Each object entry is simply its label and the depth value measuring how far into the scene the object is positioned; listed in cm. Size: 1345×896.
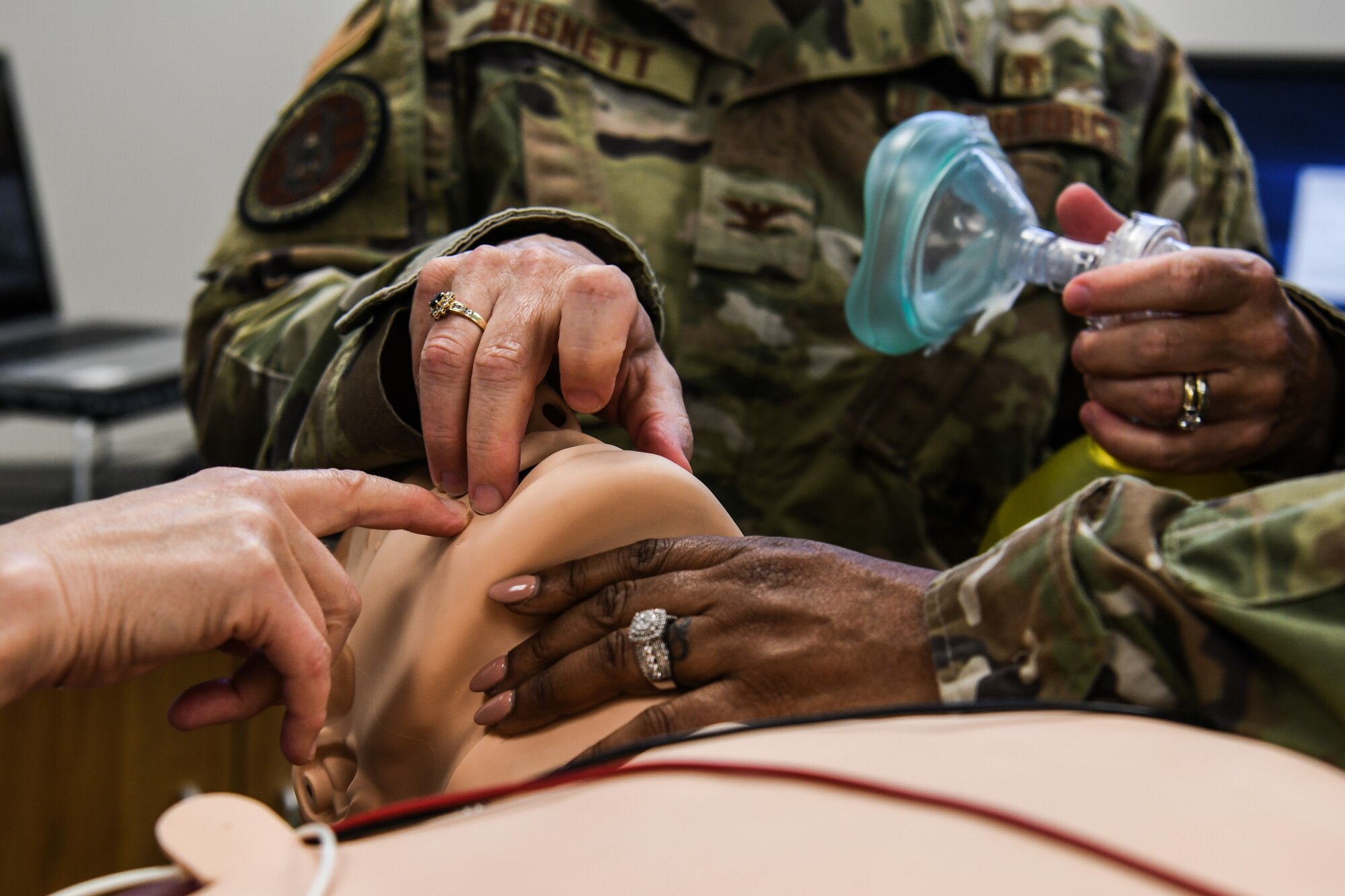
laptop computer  192
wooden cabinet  121
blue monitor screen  202
